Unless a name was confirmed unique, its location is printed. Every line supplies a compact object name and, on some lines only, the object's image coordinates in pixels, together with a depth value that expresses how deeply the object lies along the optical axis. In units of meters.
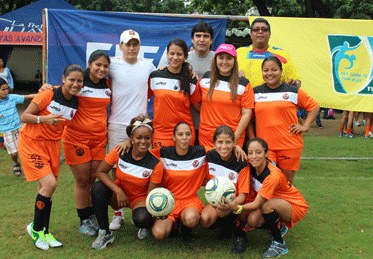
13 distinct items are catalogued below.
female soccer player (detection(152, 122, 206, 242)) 3.82
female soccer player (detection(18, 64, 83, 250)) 3.69
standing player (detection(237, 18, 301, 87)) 4.36
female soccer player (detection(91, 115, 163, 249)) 3.79
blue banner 6.44
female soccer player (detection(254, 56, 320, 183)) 3.96
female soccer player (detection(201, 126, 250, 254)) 3.70
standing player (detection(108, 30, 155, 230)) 4.15
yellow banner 7.13
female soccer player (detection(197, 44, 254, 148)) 3.92
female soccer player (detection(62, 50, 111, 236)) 4.00
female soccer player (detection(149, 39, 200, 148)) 4.04
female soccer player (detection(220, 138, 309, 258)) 3.58
